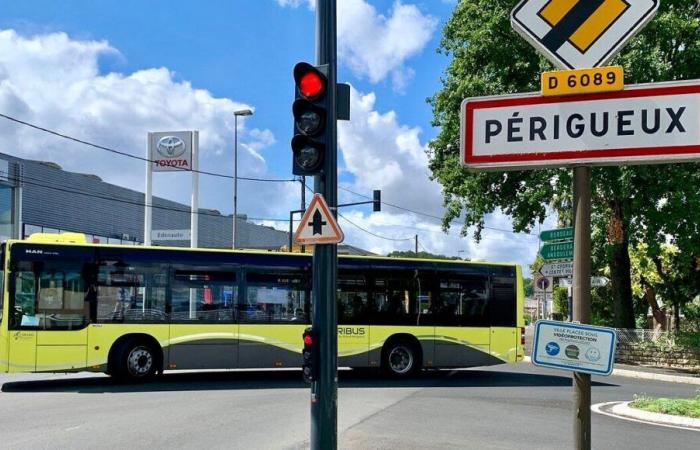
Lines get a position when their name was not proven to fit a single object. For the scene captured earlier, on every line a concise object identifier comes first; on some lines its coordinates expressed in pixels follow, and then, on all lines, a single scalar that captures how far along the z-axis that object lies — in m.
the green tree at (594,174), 17.36
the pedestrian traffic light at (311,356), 6.61
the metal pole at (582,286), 3.26
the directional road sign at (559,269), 16.55
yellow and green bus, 13.38
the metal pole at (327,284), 6.64
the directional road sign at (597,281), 17.54
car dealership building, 31.38
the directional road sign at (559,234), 14.82
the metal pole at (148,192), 29.45
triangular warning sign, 6.73
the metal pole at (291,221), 38.02
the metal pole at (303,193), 33.30
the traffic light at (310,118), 6.78
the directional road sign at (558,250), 14.93
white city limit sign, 3.13
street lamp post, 34.04
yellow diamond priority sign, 3.19
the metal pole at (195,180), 30.94
